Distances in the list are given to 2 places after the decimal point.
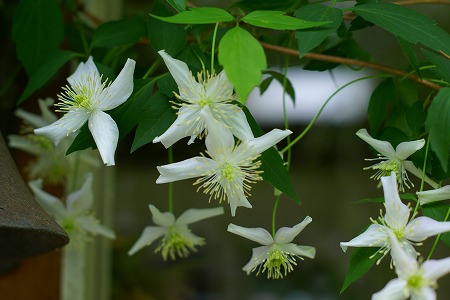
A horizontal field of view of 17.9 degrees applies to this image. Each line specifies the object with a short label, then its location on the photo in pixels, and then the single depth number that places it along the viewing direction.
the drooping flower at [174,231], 0.50
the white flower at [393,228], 0.44
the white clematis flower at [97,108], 0.44
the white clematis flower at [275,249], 0.46
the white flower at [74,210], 0.52
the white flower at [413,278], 0.42
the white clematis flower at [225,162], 0.44
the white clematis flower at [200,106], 0.44
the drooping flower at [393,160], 0.46
